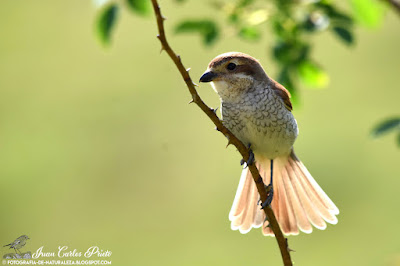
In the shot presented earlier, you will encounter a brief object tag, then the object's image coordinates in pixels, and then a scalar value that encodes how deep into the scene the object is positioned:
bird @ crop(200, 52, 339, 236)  5.76
